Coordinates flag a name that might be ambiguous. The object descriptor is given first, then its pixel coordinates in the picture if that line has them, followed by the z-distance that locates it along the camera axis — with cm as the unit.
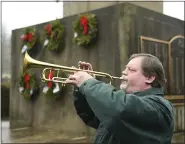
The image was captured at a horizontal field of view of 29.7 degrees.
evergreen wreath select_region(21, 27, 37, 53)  926
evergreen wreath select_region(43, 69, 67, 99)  835
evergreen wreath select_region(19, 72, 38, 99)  905
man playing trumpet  190
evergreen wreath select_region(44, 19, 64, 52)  856
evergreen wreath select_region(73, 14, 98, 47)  772
